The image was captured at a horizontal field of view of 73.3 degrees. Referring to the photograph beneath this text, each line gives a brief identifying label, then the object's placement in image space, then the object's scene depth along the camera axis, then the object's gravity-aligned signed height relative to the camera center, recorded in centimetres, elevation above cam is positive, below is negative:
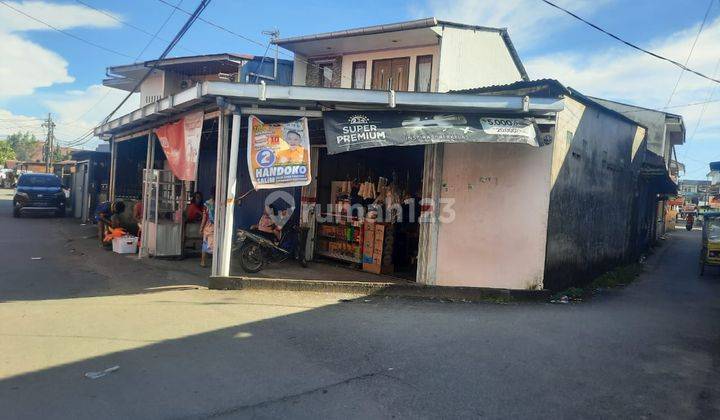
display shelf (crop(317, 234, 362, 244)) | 1080 -99
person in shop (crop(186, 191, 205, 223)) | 1174 -54
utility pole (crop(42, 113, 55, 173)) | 4629 +407
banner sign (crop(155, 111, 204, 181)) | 935 +88
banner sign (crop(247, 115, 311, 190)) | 843 +67
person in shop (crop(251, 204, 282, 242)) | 1041 -77
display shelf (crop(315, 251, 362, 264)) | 1077 -139
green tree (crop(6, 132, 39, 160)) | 9524 +650
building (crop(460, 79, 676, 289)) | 875 +67
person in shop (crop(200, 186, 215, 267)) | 1010 -82
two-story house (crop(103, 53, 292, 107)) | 1816 +476
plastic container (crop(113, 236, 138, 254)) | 1208 -156
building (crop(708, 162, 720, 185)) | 1490 +168
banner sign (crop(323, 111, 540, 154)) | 785 +120
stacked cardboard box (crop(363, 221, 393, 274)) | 1019 -105
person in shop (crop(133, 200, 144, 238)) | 1266 -73
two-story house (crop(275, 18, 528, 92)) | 1477 +486
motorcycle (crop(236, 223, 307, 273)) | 969 -118
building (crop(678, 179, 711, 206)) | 5470 +415
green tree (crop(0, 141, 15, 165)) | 5934 +291
